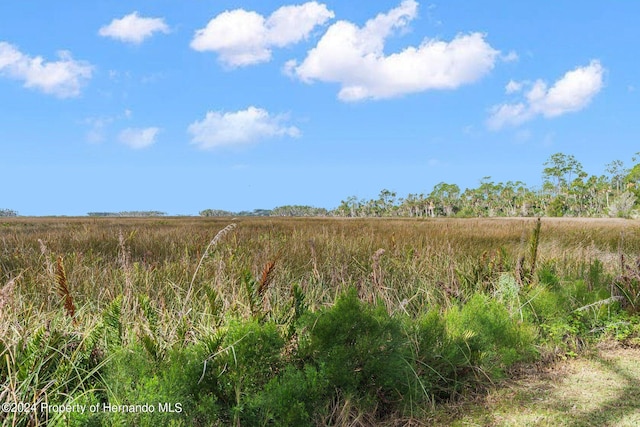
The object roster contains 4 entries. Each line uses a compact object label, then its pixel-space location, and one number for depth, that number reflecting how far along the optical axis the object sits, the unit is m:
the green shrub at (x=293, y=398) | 1.84
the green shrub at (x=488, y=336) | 2.73
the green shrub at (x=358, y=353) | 2.12
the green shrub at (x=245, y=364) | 1.94
